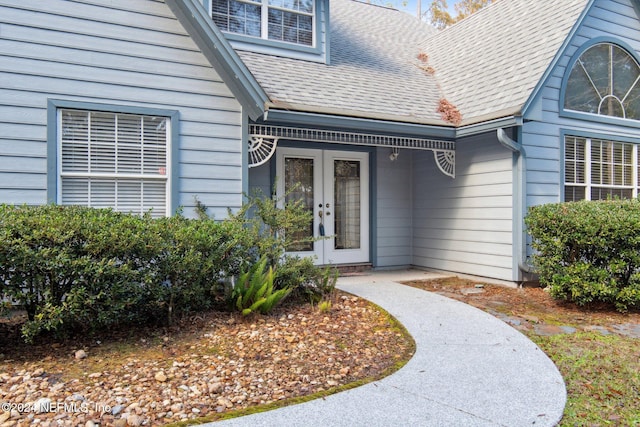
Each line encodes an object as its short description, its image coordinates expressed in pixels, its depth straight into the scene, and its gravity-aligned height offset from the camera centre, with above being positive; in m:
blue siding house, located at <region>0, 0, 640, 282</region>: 5.30 +1.42
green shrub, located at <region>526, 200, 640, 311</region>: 5.62 -0.44
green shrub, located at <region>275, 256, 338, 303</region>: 5.38 -0.75
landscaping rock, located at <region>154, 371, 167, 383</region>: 3.27 -1.16
